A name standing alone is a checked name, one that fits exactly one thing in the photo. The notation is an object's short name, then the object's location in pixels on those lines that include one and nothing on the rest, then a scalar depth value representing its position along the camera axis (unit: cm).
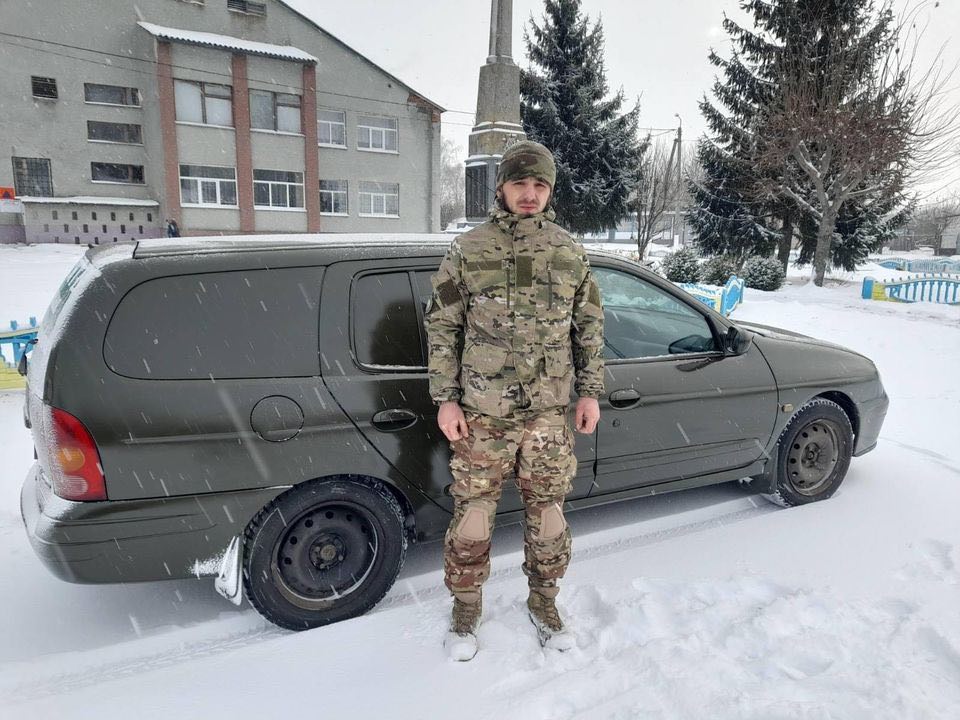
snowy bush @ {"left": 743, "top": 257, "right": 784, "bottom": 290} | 1700
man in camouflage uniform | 228
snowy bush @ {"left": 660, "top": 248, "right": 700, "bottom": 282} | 1712
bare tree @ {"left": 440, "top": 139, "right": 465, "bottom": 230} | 7825
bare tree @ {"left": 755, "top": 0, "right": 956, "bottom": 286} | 1719
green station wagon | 226
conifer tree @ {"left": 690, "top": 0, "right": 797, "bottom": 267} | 2159
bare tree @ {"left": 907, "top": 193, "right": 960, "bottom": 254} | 5165
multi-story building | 2503
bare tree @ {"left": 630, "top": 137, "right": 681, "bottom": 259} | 2178
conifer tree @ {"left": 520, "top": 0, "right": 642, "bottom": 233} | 2411
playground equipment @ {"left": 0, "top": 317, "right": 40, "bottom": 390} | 572
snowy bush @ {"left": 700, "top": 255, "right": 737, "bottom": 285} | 1698
